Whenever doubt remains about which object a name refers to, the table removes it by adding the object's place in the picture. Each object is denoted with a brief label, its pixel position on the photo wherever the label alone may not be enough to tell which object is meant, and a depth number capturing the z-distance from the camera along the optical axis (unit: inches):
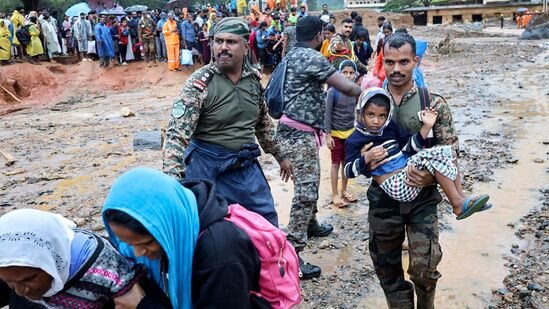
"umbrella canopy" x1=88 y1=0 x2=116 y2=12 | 1169.4
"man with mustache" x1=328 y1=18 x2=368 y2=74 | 257.3
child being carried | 100.0
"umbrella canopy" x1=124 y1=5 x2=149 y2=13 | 854.5
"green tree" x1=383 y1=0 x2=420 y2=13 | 2006.6
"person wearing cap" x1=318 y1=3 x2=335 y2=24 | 659.6
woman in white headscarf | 56.1
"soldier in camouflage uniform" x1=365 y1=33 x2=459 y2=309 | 107.3
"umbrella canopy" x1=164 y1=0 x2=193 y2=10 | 1093.6
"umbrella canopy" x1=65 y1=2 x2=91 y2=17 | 802.2
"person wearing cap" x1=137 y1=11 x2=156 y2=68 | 644.7
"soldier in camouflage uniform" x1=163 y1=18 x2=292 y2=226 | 108.8
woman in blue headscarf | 57.5
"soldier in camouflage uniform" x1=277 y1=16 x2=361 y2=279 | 151.6
